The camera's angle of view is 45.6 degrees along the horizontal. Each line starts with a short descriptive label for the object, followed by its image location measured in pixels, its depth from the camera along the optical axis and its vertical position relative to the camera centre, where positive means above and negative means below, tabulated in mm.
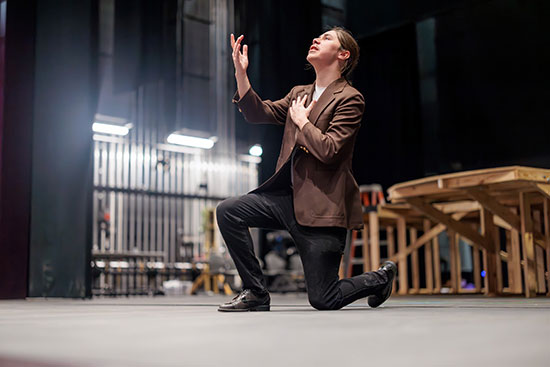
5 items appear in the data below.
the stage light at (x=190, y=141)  11750 +2037
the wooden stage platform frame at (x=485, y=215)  3949 +256
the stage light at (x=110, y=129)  10927 +2106
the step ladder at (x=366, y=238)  5109 +111
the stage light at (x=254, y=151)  12216 +1902
